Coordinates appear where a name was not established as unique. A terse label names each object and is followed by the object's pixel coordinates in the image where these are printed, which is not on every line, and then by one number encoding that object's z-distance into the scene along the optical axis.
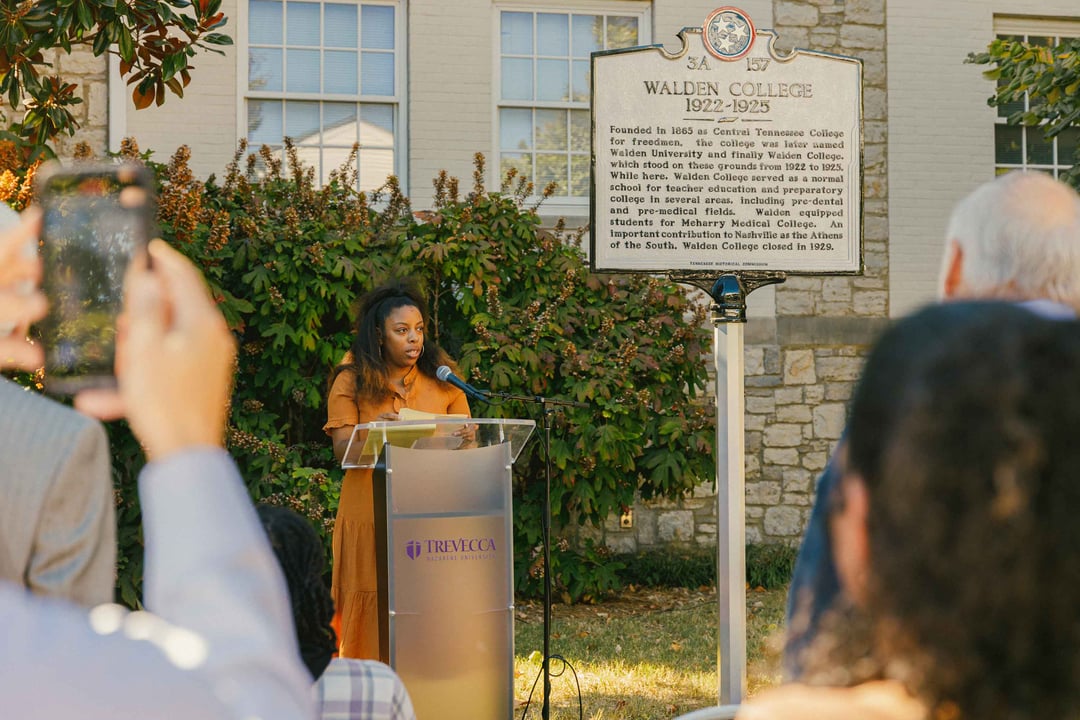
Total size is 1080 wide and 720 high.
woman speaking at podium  4.63
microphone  4.42
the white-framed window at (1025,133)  9.82
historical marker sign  4.62
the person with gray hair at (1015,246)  2.03
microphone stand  4.45
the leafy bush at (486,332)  7.23
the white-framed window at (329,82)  8.91
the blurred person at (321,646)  2.15
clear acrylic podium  4.17
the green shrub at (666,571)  8.86
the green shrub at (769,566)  8.92
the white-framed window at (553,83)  9.25
